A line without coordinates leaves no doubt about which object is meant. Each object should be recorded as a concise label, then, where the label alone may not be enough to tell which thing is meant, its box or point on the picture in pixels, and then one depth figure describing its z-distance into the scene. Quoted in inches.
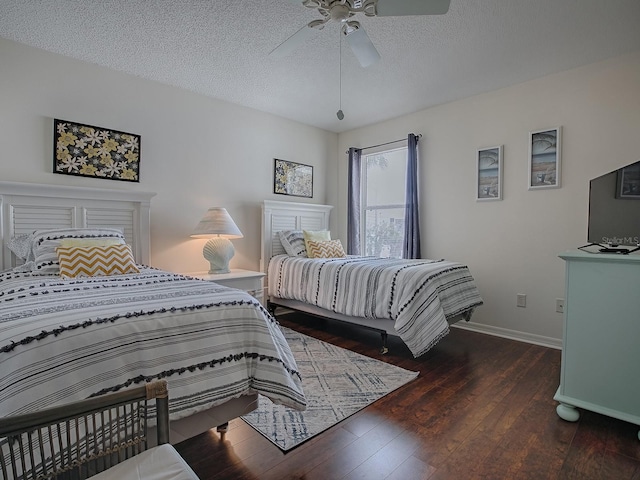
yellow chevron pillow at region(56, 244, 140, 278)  84.7
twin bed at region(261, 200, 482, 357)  104.3
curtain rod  160.5
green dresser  68.2
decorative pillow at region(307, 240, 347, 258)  153.5
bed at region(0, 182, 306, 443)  42.6
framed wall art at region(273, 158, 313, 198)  171.4
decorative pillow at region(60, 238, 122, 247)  92.5
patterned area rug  71.1
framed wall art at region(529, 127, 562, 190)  122.0
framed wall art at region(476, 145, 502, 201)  136.3
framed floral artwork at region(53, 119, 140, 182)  111.4
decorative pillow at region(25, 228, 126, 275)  87.9
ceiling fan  68.6
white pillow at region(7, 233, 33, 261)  96.3
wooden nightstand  122.8
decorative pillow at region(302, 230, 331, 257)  159.6
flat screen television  77.7
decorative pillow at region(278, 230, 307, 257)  158.4
